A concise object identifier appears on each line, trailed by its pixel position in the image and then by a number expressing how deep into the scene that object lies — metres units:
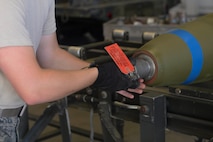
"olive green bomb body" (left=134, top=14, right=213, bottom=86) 1.73
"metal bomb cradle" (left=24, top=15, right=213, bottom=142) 1.75
